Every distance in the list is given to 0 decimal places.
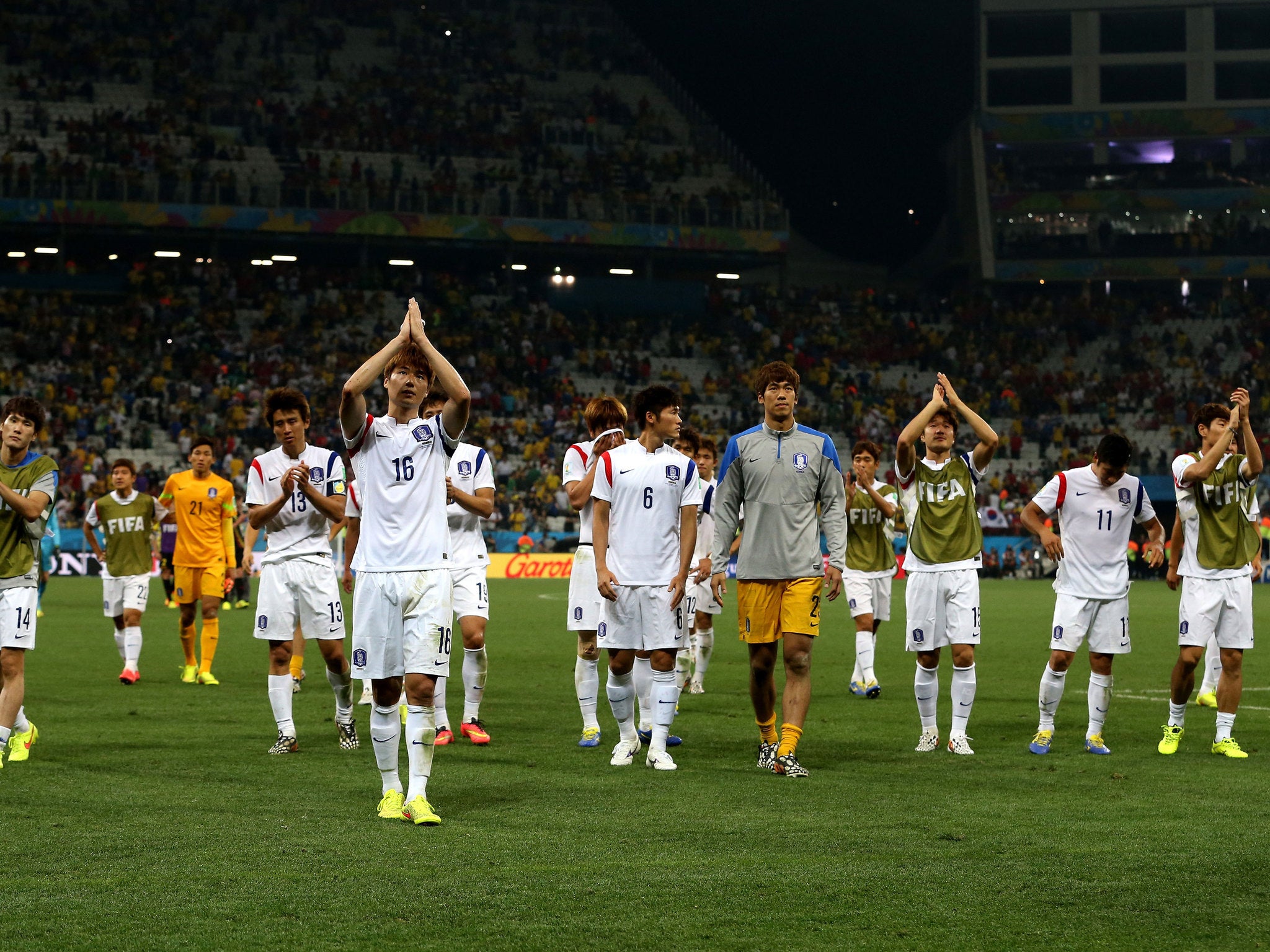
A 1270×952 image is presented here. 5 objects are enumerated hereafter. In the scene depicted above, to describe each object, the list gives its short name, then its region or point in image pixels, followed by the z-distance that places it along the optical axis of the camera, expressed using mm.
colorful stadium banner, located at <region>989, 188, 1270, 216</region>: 59375
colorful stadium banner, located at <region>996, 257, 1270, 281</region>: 58062
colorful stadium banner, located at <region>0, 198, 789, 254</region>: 46188
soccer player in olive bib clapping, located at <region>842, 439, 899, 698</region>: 15133
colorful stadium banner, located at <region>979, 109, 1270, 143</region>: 60625
